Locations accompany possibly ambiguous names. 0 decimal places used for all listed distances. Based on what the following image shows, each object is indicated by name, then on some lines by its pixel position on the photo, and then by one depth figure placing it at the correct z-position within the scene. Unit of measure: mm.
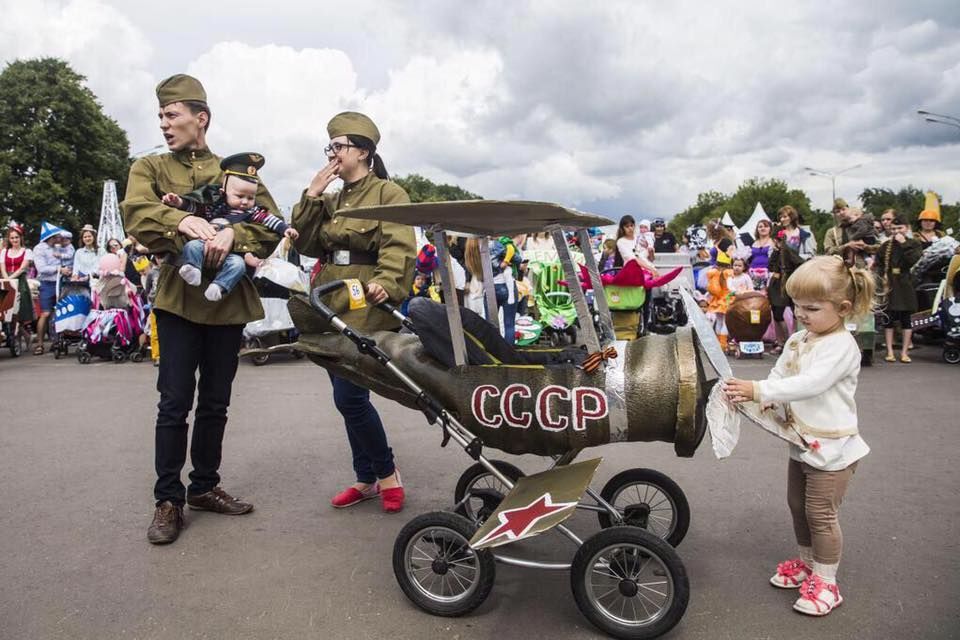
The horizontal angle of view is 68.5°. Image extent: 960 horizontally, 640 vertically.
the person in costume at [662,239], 14375
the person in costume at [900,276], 8953
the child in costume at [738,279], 10680
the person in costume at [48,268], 11812
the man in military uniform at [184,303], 3439
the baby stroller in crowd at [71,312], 10727
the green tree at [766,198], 87938
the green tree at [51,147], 33281
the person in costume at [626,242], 9931
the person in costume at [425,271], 10516
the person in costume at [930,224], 9633
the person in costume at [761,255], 10703
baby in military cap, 3504
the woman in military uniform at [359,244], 3613
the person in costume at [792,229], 9806
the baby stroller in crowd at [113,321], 10289
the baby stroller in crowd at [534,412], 2598
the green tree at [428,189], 86656
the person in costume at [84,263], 11173
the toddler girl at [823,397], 2693
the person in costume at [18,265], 11320
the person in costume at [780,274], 9352
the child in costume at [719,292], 10594
